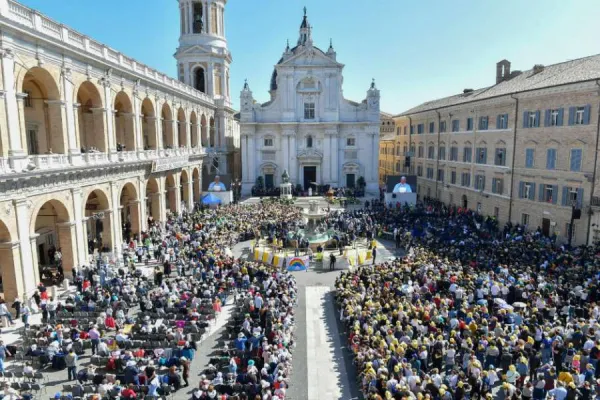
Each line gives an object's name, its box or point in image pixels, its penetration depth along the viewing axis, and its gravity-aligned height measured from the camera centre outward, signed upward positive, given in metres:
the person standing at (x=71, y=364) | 14.23 -7.42
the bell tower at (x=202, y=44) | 52.66 +13.00
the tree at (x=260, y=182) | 57.09 -4.91
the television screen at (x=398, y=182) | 45.03 -3.93
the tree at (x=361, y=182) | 57.06 -4.96
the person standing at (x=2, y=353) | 14.00 -7.21
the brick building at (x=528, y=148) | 28.30 -0.25
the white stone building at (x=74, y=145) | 19.34 +0.08
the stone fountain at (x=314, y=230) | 30.55 -6.57
